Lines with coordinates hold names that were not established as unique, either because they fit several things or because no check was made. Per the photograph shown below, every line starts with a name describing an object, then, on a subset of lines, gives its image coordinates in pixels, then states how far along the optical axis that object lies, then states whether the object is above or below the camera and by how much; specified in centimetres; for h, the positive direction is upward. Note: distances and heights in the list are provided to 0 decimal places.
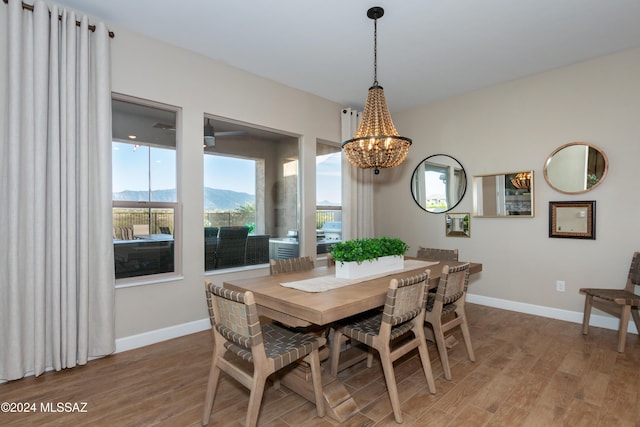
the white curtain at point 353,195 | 488 +30
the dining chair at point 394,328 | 193 -74
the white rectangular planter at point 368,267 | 248 -41
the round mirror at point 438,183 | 458 +45
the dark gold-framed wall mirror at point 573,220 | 352 -5
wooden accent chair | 286 -77
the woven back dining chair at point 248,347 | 162 -73
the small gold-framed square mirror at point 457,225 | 450 -13
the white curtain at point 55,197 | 234 +14
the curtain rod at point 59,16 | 240 +150
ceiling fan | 360 +88
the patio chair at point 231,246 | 372 -35
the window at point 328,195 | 475 +29
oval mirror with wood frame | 348 +51
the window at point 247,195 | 365 +24
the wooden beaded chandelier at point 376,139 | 275 +62
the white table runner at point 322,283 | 217 -47
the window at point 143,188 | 302 +25
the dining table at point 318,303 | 177 -48
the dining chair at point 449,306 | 239 -70
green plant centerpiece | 247 -32
